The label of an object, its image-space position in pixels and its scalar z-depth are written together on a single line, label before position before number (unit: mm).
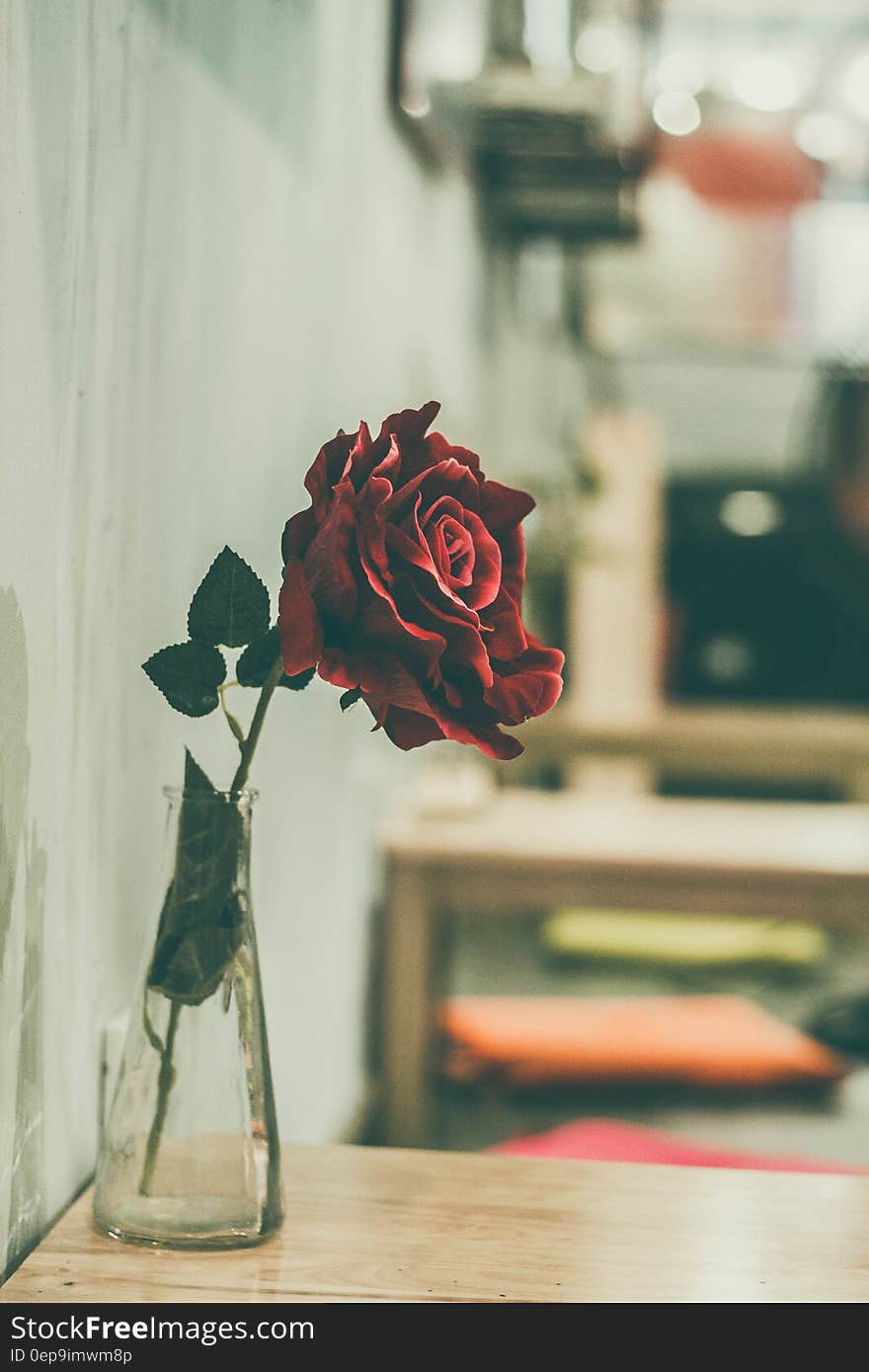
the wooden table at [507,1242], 1048
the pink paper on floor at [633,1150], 1494
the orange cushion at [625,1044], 2344
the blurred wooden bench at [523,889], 2206
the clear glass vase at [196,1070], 1073
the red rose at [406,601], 1011
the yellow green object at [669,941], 3123
